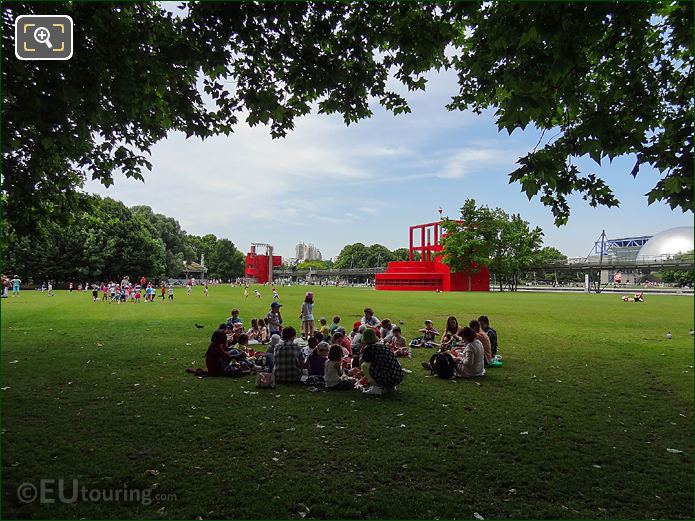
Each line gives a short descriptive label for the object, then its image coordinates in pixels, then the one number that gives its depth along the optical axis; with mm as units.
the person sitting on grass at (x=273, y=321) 14055
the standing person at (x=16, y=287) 38312
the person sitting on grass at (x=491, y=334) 11587
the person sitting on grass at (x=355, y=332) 12308
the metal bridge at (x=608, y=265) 74500
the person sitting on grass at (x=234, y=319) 14694
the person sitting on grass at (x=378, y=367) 8328
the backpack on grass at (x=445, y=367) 9820
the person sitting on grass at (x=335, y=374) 8844
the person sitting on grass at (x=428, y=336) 14432
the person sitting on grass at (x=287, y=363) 9195
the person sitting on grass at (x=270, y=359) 9305
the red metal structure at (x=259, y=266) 138125
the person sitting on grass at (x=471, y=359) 9828
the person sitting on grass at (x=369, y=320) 13602
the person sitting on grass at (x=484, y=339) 10477
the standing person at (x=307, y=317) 15048
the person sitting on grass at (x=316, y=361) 9242
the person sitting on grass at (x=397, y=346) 12477
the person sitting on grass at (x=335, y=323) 14093
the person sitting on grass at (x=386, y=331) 12472
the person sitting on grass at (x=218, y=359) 9789
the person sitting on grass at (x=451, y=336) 12266
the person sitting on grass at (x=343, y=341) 10500
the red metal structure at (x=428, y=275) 72812
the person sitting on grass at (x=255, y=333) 14805
